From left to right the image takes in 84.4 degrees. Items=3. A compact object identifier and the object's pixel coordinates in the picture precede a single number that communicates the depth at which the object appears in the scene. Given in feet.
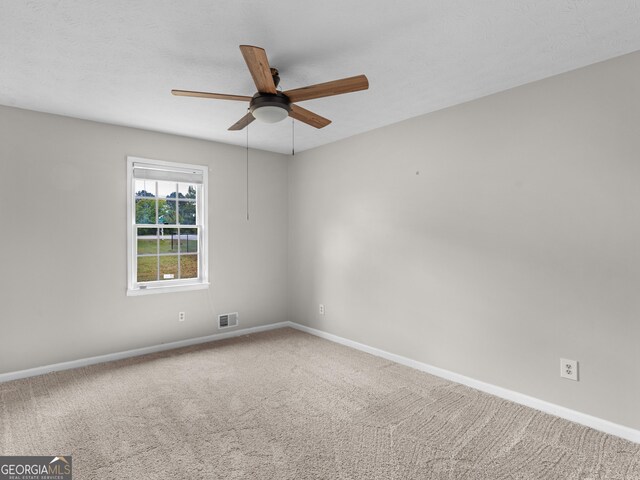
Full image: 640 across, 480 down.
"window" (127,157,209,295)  13.10
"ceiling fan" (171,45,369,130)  6.46
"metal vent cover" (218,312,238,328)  15.16
